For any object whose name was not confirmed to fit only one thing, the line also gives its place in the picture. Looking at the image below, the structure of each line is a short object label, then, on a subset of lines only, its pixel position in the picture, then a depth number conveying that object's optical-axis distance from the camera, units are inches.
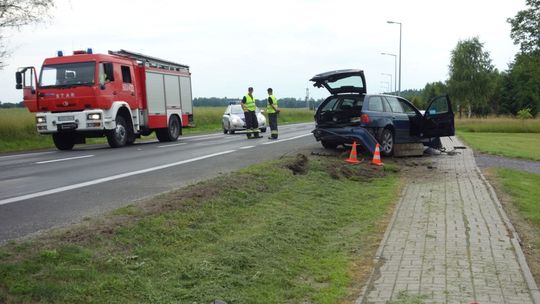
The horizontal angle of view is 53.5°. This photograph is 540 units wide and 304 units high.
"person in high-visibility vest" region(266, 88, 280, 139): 773.3
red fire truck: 630.5
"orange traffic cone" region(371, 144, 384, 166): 488.3
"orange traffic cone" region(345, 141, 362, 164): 487.5
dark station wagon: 527.2
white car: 1086.4
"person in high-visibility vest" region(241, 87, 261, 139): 802.2
